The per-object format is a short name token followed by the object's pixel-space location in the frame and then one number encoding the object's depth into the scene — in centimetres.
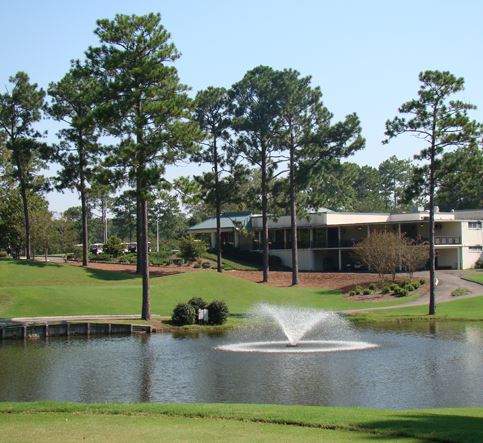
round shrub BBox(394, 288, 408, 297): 5441
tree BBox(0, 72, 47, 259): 6184
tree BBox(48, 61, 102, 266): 5881
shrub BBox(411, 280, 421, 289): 5652
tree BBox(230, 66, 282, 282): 6456
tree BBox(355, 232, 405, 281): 5784
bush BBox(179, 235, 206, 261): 7581
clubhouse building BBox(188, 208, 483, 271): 7162
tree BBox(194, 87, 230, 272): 6588
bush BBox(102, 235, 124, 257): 7719
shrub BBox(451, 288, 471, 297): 5260
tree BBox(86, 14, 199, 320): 4006
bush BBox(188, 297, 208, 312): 4053
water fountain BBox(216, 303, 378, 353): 3054
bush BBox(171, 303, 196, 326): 3928
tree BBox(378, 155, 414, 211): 15062
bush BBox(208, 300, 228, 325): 3994
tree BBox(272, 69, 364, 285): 6375
